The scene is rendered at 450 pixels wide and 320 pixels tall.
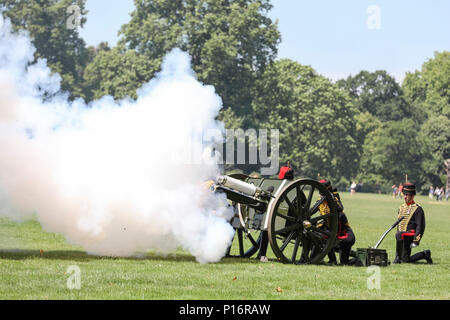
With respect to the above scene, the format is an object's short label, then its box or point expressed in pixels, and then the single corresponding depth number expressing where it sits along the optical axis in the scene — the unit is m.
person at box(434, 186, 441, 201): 79.31
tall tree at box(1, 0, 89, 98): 83.56
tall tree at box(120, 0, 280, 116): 74.06
